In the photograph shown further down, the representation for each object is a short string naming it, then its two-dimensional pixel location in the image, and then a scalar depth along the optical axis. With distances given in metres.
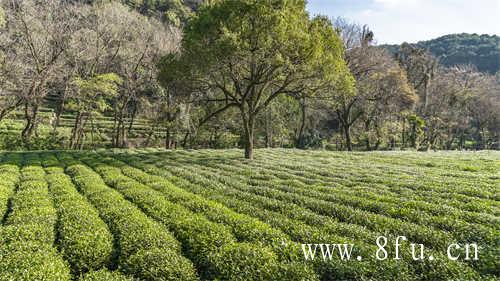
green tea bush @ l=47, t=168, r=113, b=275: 7.42
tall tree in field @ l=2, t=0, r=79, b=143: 32.00
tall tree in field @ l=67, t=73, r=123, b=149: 35.09
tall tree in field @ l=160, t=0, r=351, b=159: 20.20
